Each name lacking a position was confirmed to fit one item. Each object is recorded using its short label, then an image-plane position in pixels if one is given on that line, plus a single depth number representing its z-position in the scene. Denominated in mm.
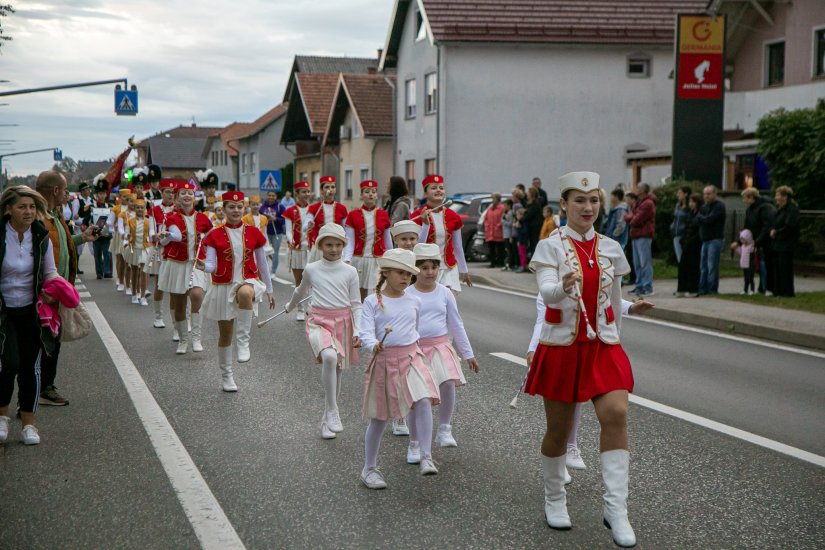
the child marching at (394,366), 6137
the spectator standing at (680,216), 18188
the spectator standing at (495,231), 24219
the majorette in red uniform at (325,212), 14031
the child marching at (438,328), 6820
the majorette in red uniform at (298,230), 15922
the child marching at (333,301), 7730
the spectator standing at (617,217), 18297
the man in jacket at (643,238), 18031
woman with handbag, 7195
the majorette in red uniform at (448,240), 10336
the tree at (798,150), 21278
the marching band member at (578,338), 5059
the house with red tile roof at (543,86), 39281
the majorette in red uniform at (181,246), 12461
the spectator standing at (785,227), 16438
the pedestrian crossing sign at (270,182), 38688
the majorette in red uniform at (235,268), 9859
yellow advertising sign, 24766
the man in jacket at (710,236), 17219
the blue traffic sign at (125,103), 32906
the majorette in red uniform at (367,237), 12945
